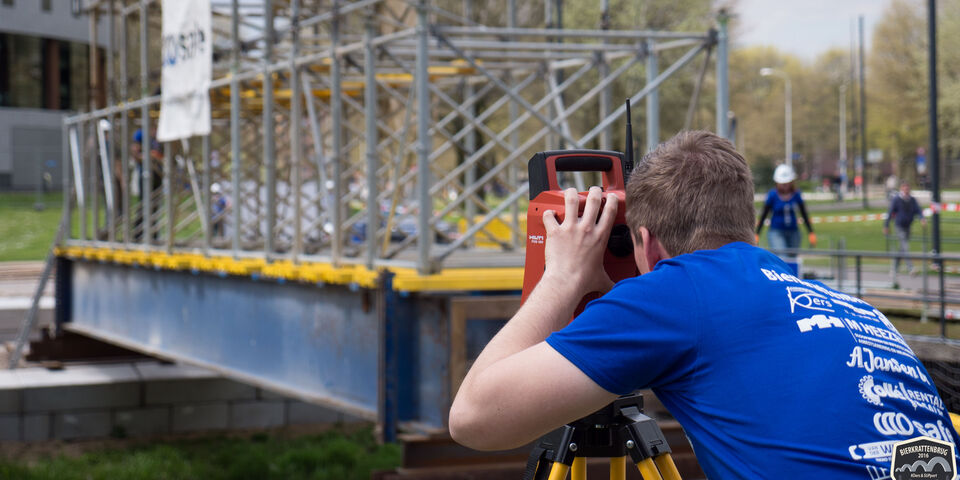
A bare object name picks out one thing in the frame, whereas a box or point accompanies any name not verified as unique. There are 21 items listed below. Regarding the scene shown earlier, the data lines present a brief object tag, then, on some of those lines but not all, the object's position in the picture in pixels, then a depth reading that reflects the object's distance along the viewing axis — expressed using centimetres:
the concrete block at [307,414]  1203
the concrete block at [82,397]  1111
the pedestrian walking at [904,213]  1903
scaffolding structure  646
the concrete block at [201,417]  1190
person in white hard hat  1341
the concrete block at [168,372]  1186
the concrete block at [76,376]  1127
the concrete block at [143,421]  1156
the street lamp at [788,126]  5666
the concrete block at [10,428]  1094
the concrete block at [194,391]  1182
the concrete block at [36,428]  1102
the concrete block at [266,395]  1195
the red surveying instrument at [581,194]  221
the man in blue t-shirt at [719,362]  184
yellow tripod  228
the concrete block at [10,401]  1088
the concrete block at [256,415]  1198
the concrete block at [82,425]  1126
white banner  841
